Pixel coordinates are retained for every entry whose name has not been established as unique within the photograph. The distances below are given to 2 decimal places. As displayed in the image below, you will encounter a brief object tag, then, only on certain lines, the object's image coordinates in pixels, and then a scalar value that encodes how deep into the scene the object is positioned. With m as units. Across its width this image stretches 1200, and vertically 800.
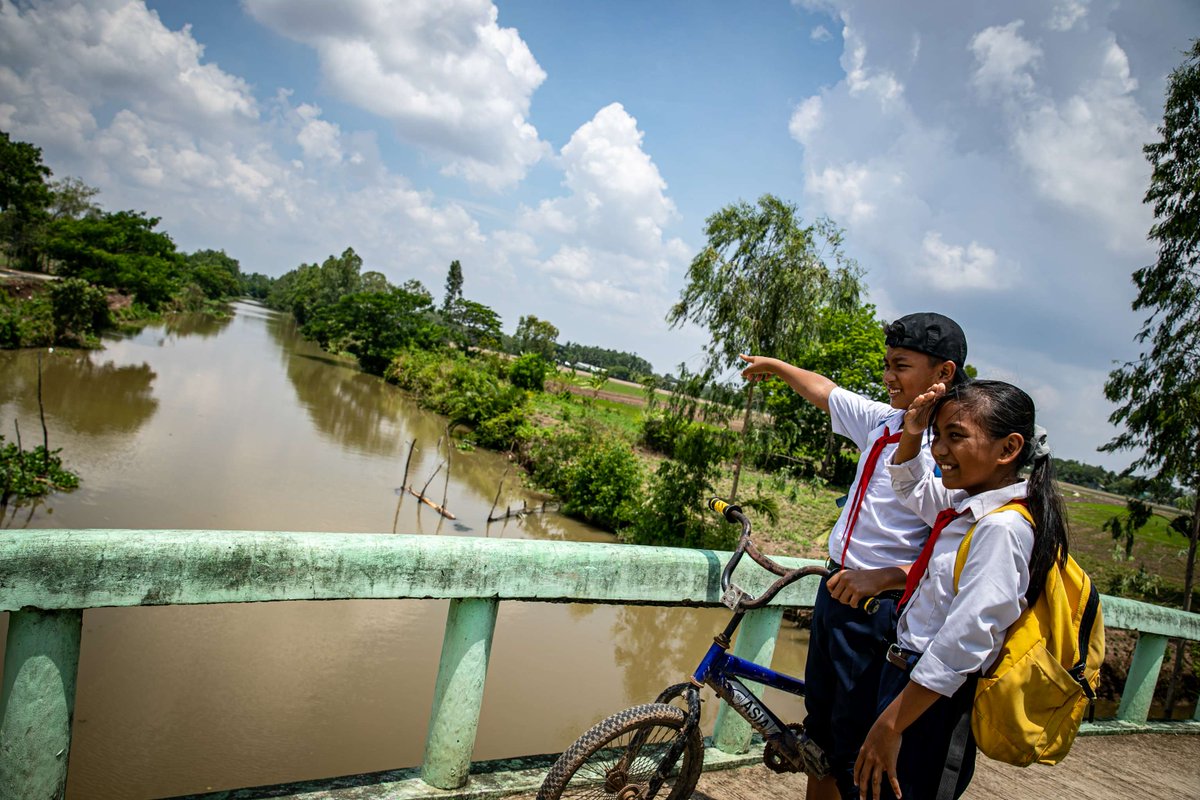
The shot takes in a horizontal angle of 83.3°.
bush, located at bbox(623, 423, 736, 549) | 10.28
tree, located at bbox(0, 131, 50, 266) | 38.31
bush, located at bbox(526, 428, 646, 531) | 13.54
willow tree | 9.23
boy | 1.89
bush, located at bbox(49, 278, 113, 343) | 25.27
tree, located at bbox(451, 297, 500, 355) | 48.97
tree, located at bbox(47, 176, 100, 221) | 55.62
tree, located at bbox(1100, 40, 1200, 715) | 8.44
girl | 1.48
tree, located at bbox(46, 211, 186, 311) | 38.75
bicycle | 2.07
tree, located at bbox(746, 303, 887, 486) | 19.59
